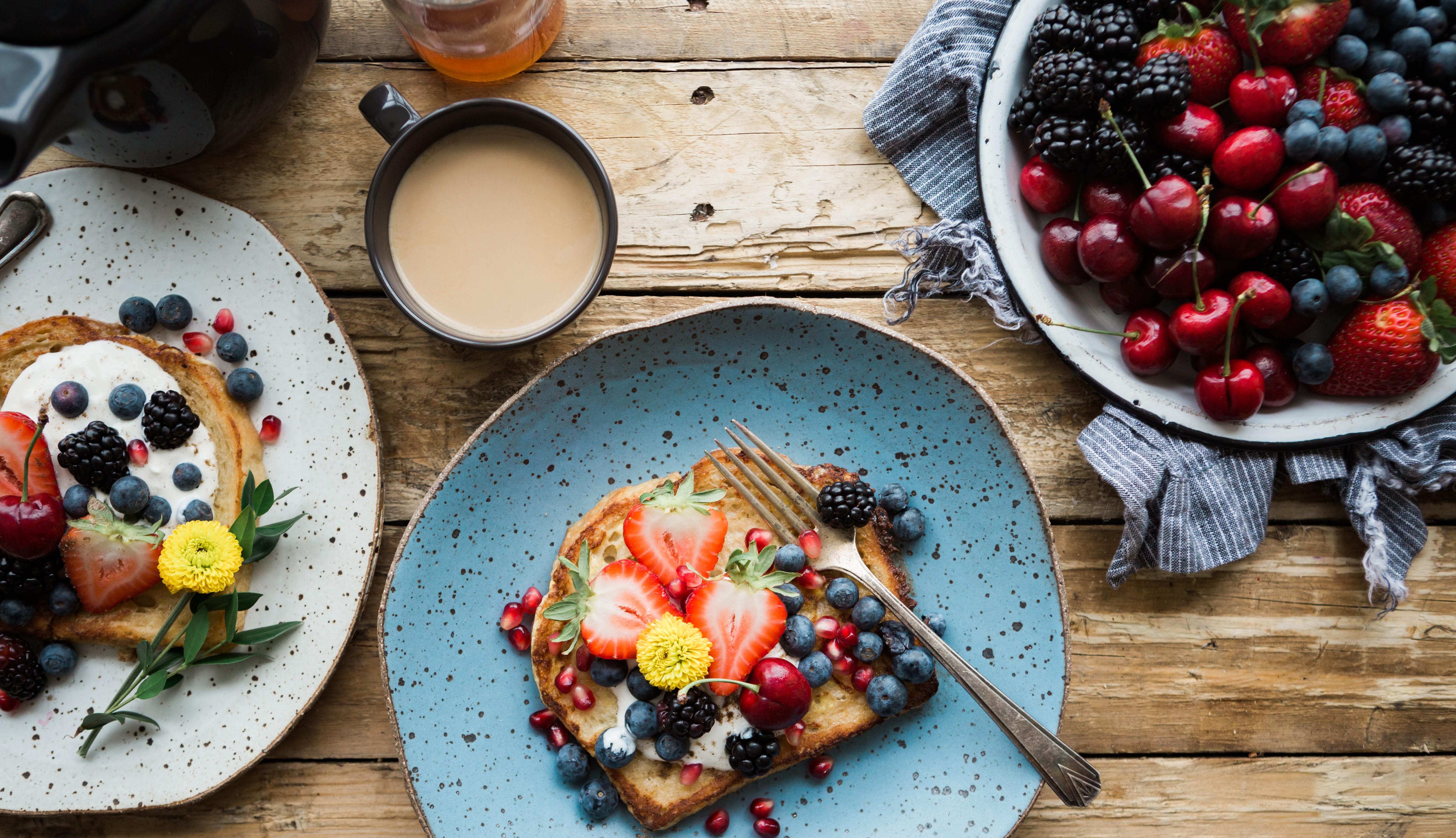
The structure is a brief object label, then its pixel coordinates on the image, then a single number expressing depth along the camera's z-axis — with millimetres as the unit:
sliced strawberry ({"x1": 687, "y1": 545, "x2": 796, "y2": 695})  669
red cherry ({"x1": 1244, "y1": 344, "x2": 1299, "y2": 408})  692
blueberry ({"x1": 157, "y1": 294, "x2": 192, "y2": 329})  692
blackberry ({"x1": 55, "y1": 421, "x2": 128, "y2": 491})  670
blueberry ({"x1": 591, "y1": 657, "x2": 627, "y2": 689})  676
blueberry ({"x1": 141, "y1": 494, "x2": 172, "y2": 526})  680
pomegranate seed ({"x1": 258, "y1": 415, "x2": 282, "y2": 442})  696
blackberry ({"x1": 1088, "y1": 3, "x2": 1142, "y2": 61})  674
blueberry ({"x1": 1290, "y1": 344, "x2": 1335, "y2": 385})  688
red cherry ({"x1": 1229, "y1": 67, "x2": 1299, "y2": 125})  677
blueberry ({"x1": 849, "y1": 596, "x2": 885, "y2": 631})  685
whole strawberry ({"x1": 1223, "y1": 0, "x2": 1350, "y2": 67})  674
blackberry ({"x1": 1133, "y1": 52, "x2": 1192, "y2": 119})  665
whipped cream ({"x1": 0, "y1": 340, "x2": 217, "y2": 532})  684
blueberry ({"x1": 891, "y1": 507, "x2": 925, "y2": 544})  696
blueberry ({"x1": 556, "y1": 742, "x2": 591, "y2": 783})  688
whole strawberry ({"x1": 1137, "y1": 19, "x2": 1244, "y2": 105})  680
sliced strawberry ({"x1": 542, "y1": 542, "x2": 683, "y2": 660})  671
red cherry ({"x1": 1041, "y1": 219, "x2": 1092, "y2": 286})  693
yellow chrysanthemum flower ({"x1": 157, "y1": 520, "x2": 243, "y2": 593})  664
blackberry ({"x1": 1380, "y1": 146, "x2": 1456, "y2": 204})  672
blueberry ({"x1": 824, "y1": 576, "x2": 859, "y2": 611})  685
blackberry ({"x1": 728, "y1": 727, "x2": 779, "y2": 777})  669
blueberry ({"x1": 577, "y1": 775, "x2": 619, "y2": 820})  687
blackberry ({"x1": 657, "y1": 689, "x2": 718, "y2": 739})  663
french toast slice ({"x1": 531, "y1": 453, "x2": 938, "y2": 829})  687
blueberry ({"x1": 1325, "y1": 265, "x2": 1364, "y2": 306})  677
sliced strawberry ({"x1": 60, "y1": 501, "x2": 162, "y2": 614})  674
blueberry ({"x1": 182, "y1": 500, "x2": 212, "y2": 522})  681
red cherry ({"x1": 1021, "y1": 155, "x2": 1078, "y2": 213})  690
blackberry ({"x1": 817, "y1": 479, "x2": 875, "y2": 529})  675
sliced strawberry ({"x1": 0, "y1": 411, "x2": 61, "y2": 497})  676
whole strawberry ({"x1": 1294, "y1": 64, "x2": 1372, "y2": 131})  682
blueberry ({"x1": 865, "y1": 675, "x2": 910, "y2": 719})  680
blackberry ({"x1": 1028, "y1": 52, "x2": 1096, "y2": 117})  672
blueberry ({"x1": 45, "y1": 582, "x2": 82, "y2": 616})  683
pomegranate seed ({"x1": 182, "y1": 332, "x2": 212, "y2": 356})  694
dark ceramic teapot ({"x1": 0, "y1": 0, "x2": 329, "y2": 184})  592
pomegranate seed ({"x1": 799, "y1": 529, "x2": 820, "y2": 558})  685
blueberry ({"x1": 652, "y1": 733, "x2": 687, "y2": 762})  674
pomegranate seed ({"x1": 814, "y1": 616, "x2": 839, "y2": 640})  689
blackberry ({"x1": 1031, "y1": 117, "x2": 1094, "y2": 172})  675
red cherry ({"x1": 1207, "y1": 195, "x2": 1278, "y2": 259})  676
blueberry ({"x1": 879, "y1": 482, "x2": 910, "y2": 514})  697
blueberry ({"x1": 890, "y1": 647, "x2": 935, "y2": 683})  679
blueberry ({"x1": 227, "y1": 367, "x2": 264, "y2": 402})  691
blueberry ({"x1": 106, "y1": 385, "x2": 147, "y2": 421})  680
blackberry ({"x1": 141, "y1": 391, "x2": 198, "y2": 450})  678
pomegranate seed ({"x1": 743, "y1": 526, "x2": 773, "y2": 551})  694
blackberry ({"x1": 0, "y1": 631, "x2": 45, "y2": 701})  679
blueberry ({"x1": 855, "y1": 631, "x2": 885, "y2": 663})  686
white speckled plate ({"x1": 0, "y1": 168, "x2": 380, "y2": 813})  689
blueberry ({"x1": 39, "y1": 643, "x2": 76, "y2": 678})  686
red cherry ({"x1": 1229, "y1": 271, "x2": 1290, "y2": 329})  679
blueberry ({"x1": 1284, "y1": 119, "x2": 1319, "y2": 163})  670
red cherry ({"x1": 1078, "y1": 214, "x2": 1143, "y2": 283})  681
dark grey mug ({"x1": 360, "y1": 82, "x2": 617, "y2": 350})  663
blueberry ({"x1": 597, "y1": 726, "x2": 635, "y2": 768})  675
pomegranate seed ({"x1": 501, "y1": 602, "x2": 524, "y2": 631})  694
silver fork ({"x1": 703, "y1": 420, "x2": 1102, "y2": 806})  673
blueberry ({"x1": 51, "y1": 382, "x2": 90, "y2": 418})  678
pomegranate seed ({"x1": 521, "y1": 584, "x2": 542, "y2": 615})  698
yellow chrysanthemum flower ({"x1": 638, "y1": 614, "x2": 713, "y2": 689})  658
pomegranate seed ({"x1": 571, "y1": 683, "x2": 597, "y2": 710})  685
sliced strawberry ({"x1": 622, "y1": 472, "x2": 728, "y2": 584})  681
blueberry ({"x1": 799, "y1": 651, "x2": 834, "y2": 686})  680
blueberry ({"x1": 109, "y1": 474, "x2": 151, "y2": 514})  674
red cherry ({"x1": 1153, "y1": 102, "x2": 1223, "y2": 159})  680
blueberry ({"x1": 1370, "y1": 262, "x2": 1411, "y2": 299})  675
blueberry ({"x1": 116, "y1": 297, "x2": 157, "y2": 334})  693
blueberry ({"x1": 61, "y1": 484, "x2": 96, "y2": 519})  681
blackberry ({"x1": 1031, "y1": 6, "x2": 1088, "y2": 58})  679
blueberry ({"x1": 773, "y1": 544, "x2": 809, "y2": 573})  682
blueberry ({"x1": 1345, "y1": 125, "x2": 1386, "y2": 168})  674
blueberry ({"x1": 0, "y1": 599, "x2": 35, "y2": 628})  681
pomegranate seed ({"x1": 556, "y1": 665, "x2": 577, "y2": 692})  685
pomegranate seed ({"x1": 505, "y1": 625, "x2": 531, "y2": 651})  698
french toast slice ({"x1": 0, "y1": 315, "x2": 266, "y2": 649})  688
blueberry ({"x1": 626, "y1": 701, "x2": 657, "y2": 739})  674
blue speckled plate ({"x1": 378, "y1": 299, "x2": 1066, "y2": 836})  691
